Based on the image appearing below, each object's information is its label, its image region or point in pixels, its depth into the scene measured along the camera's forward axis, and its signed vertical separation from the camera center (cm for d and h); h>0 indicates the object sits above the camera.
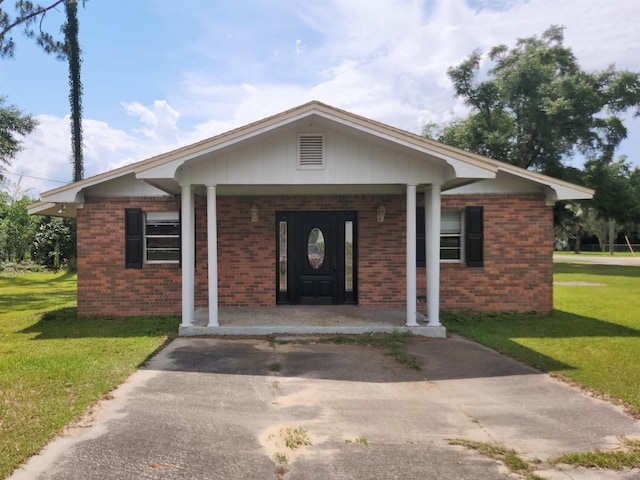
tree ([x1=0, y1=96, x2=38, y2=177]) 2183 +589
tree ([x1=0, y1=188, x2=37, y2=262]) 2391 +61
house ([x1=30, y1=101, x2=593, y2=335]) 936 -1
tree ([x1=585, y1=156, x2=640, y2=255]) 2370 +271
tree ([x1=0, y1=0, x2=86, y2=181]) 1719 +738
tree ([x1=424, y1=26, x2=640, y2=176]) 2288 +729
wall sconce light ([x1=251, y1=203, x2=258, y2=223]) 955 +66
